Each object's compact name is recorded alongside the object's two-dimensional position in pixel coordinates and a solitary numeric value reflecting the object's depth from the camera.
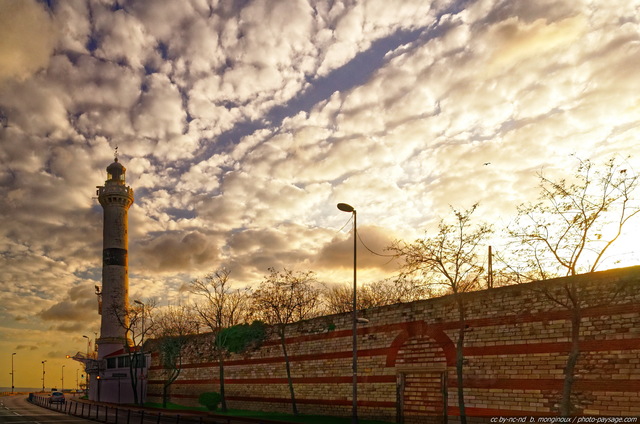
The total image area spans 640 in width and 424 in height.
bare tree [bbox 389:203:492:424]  20.91
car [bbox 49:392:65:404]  60.54
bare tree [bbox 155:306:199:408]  48.22
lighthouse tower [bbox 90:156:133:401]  63.22
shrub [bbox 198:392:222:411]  39.94
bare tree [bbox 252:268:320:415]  37.53
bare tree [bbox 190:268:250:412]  40.62
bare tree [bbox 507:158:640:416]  16.12
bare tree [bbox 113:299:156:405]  54.25
